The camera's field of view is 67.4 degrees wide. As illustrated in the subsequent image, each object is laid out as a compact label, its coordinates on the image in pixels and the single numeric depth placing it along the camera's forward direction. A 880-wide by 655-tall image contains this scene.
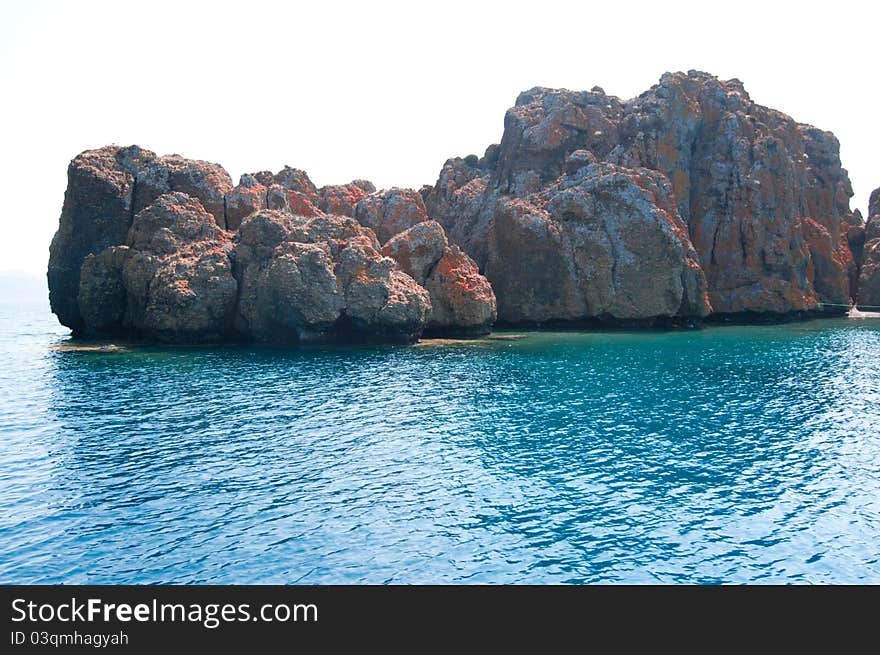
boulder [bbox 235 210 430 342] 60.72
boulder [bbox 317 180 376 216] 90.94
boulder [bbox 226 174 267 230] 70.94
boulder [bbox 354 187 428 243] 87.06
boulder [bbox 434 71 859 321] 91.44
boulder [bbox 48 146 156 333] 65.25
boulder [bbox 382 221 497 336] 70.62
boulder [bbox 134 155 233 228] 67.38
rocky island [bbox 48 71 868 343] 62.16
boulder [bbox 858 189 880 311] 108.12
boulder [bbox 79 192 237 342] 60.19
